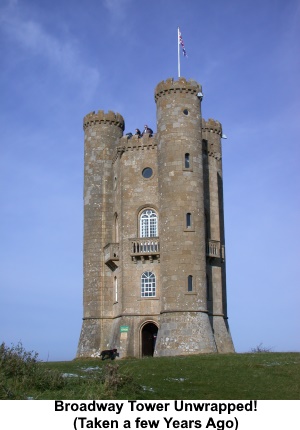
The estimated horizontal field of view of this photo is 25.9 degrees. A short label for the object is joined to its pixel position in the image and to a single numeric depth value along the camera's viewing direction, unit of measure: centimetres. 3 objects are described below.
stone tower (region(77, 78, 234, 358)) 4175
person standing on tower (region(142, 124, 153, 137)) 4858
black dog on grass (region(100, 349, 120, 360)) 4231
